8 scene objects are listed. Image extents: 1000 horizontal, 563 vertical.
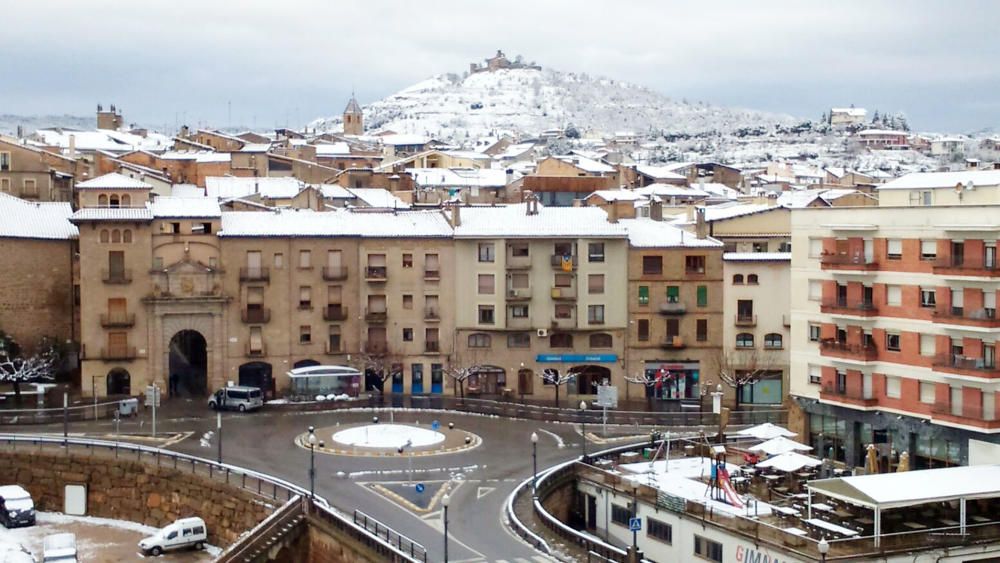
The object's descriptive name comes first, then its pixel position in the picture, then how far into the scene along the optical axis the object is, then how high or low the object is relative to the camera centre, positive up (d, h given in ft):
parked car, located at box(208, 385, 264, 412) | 216.74 -20.05
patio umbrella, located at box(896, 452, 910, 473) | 165.57 -24.07
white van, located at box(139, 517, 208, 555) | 166.30 -33.17
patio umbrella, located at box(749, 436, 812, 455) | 167.53 -22.14
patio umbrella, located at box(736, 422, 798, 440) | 175.32 -21.18
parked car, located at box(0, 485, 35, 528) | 179.93 -31.88
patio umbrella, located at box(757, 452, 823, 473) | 160.66 -23.29
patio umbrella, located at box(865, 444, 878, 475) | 167.94 -24.12
